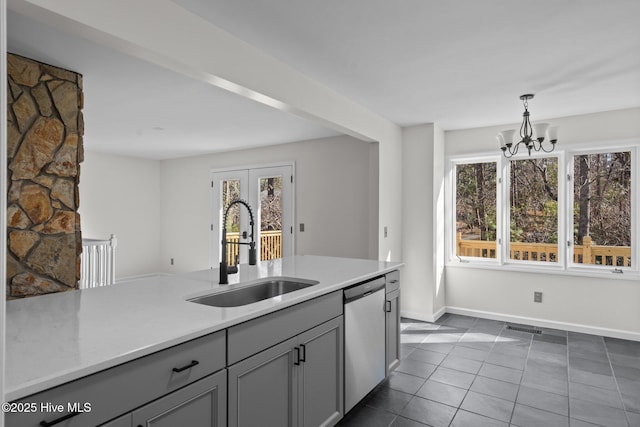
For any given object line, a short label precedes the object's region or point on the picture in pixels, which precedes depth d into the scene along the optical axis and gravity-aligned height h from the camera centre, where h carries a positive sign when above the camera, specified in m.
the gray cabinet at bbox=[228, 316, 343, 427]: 1.51 -0.77
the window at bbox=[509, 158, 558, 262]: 4.43 +0.11
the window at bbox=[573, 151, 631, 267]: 4.05 +0.11
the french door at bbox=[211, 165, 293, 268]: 5.60 +0.18
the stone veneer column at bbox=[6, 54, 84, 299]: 2.30 +0.24
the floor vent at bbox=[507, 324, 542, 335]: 4.16 -1.26
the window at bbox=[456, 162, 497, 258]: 4.80 +0.11
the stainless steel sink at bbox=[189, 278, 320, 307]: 2.02 -0.44
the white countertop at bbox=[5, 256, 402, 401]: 0.99 -0.38
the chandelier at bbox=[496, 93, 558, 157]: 3.33 +0.80
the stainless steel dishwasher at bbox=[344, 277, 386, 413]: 2.26 -0.79
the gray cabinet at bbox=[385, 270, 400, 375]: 2.78 -0.77
